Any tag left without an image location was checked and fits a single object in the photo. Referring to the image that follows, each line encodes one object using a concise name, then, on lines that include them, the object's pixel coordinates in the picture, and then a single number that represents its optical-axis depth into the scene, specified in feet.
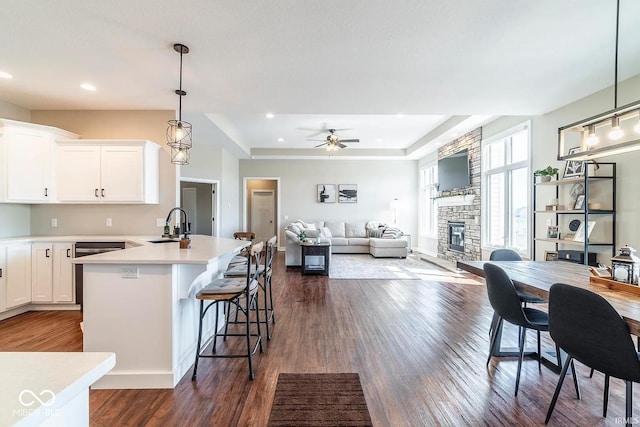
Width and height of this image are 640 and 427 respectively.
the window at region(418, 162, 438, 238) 28.79
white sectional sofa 22.09
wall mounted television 22.19
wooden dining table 5.05
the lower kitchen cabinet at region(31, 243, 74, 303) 12.03
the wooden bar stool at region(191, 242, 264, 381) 7.56
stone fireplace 20.97
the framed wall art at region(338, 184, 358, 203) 31.76
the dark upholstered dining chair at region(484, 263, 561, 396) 7.07
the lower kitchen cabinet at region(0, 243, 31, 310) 11.36
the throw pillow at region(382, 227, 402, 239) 27.34
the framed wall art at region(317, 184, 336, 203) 31.63
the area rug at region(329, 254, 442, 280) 19.24
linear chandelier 6.36
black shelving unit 11.52
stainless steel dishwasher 12.04
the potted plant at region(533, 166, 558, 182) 13.26
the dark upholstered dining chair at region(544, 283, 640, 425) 4.71
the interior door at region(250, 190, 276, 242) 34.40
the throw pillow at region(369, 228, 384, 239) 28.43
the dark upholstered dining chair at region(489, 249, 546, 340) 10.68
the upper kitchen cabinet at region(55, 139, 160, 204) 12.90
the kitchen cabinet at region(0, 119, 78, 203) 11.70
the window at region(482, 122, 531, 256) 16.80
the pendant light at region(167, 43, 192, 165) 8.71
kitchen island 7.27
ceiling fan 22.88
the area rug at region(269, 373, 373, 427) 6.07
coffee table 19.72
